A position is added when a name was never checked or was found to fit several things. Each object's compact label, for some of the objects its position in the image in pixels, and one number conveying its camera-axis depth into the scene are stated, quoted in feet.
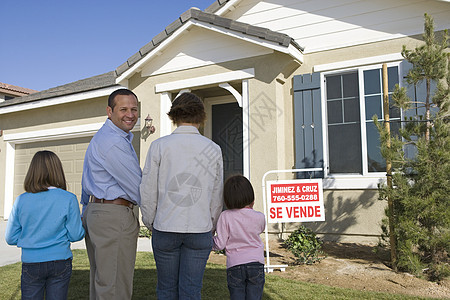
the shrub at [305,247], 15.65
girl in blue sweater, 7.71
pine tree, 13.21
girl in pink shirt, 8.00
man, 7.18
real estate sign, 15.66
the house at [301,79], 19.22
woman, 6.72
